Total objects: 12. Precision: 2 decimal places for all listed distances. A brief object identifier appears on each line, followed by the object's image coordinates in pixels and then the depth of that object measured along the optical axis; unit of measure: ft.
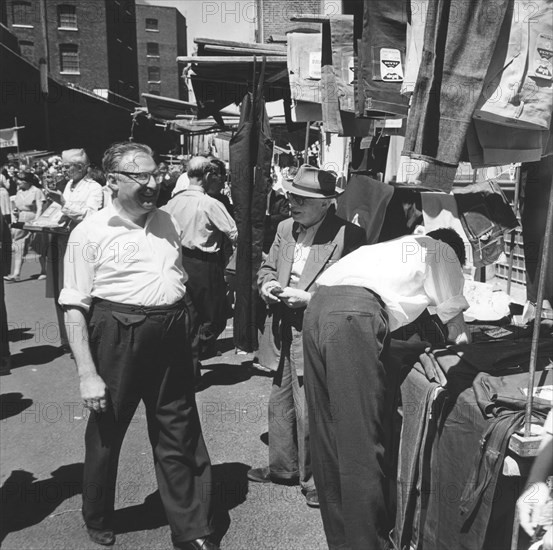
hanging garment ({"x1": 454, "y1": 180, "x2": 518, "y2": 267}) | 13.41
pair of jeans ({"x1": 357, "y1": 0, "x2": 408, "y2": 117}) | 12.37
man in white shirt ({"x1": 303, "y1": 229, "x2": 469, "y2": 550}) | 9.97
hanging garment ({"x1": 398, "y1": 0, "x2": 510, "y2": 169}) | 8.57
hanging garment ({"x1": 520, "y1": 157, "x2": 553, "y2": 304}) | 11.75
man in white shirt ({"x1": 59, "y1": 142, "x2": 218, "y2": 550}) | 11.08
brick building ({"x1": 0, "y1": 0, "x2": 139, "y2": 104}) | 151.33
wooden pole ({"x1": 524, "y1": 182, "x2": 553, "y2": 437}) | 8.13
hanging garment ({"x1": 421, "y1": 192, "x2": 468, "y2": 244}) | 14.49
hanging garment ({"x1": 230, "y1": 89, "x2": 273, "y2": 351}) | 14.76
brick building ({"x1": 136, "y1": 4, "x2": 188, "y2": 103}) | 215.51
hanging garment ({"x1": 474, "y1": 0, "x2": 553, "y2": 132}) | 8.64
